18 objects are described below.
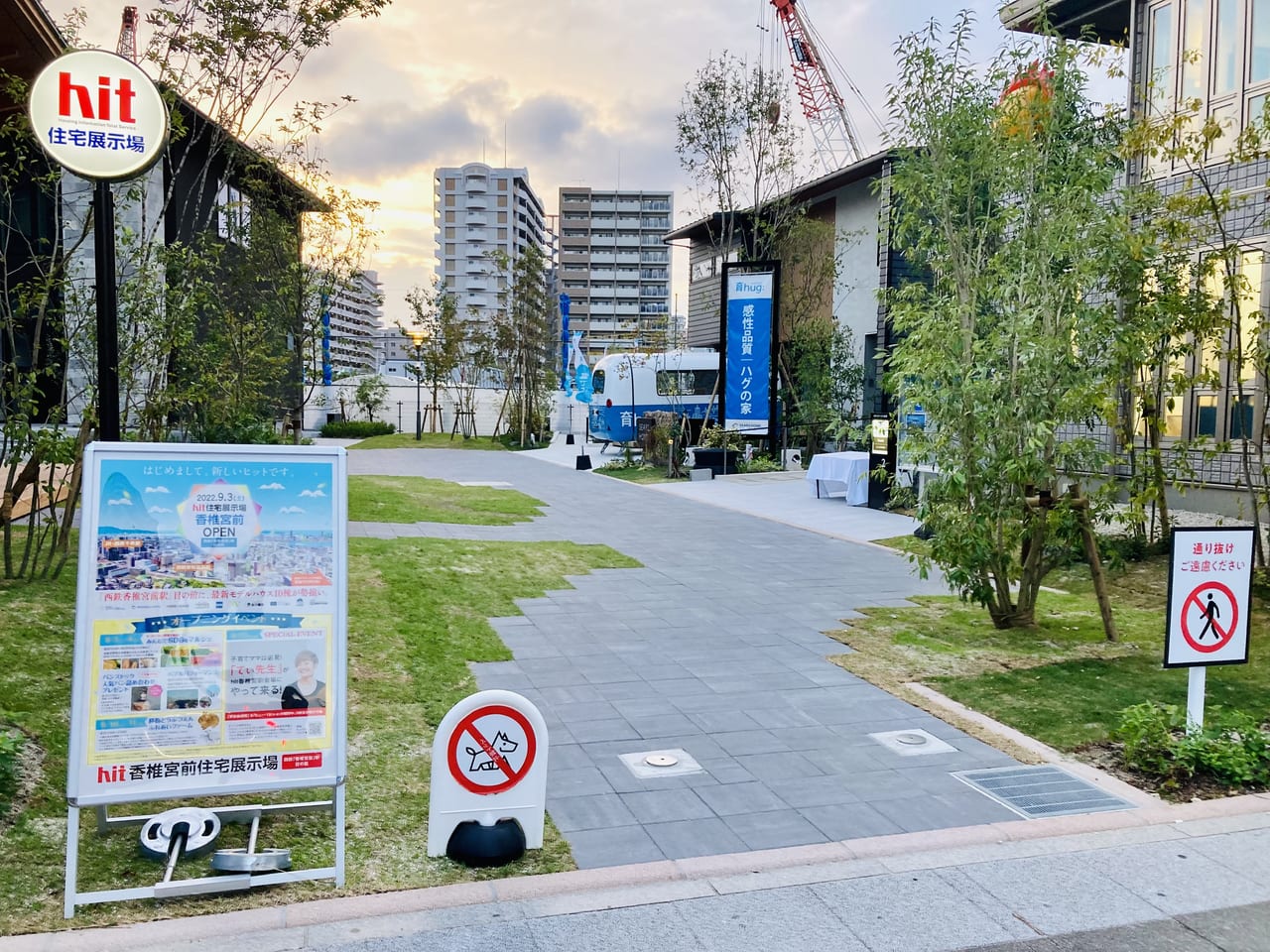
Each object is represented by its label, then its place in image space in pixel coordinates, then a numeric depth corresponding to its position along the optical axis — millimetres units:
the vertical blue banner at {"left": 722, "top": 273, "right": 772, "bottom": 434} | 19922
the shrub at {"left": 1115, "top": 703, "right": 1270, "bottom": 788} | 4984
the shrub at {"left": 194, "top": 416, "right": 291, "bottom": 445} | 12352
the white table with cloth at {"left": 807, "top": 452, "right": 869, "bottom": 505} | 17969
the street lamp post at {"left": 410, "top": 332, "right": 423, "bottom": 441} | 40269
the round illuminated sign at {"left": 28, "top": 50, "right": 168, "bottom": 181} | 4555
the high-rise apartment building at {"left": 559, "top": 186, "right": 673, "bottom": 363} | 101688
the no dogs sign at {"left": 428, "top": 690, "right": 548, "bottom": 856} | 3990
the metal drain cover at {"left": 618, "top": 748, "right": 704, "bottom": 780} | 5023
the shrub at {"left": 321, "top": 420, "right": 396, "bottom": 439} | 40375
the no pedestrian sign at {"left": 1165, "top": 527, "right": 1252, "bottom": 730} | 5156
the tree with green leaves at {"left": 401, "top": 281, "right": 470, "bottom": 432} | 39719
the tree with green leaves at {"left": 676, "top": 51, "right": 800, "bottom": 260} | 27203
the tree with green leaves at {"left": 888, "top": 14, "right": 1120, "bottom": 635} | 7484
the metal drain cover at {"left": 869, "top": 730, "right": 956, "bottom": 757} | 5438
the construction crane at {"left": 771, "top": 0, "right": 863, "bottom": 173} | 50344
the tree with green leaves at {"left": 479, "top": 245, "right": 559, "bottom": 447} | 37375
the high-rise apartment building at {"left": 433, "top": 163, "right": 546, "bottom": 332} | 101375
